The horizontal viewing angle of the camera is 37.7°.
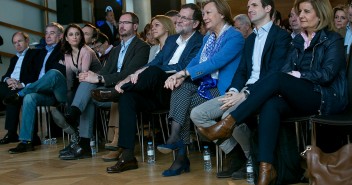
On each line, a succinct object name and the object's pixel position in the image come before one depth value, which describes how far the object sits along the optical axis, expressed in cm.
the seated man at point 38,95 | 449
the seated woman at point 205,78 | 321
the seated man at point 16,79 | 503
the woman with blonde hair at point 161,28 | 418
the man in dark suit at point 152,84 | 345
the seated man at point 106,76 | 402
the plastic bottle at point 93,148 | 424
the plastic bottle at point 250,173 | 287
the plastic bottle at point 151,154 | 370
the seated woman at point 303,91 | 262
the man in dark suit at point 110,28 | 797
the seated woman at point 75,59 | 437
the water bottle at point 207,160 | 330
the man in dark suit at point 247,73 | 298
